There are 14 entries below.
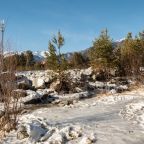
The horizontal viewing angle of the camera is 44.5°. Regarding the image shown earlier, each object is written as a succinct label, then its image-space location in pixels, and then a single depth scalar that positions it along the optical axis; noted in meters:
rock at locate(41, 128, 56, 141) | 5.49
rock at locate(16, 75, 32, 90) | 15.50
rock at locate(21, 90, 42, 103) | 12.21
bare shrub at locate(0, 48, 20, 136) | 6.14
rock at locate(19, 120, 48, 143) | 5.51
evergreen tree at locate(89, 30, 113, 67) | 17.75
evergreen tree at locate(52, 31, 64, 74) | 18.60
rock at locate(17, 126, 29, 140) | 5.66
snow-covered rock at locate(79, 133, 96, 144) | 5.14
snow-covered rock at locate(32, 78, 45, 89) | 16.76
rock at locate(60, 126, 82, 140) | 5.46
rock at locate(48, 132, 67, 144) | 5.30
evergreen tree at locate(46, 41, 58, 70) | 18.25
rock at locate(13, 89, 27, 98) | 6.41
